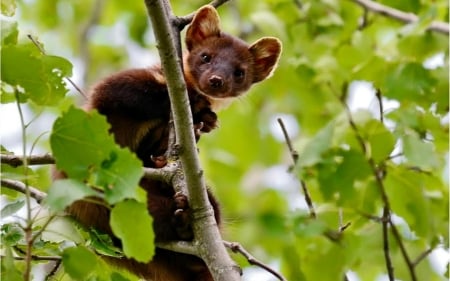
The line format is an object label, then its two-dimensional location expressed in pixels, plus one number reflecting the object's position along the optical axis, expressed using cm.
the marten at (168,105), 1091
